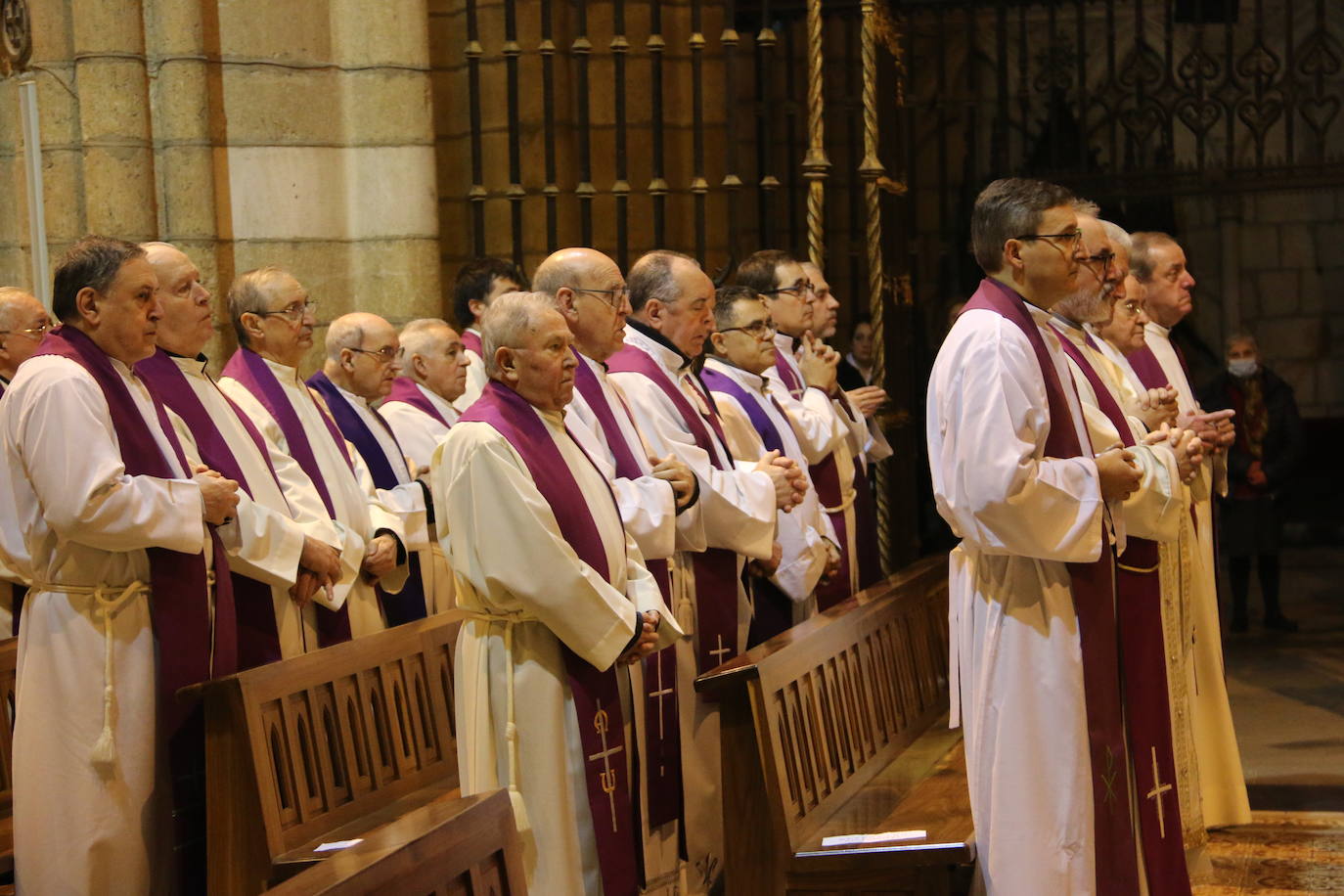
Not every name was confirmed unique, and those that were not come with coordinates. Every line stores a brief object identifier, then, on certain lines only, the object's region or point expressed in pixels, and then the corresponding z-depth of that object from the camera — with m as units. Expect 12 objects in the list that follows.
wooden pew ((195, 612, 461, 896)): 7.29
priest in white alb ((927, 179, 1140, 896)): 7.18
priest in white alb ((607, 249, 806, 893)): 9.55
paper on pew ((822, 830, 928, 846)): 7.60
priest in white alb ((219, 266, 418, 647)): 10.04
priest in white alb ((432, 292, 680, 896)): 7.28
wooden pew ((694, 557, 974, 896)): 7.38
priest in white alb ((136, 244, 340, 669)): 8.74
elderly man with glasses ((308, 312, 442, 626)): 11.16
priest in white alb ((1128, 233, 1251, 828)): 10.23
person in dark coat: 17.52
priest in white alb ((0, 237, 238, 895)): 7.64
